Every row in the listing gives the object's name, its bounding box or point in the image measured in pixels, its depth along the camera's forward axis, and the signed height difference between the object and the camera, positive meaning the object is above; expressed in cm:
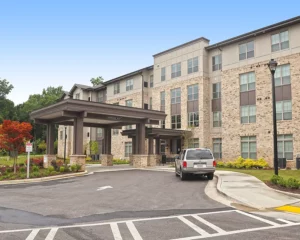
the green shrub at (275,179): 1343 -167
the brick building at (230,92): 2788 +560
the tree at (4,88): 8894 +1567
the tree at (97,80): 8234 +1659
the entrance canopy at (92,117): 2317 +213
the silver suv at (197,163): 1655 -117
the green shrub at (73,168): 2184 -191
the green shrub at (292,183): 1205 -168
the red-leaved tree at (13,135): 2078 +45
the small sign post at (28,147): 1907 -35
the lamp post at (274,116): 1392 +119
